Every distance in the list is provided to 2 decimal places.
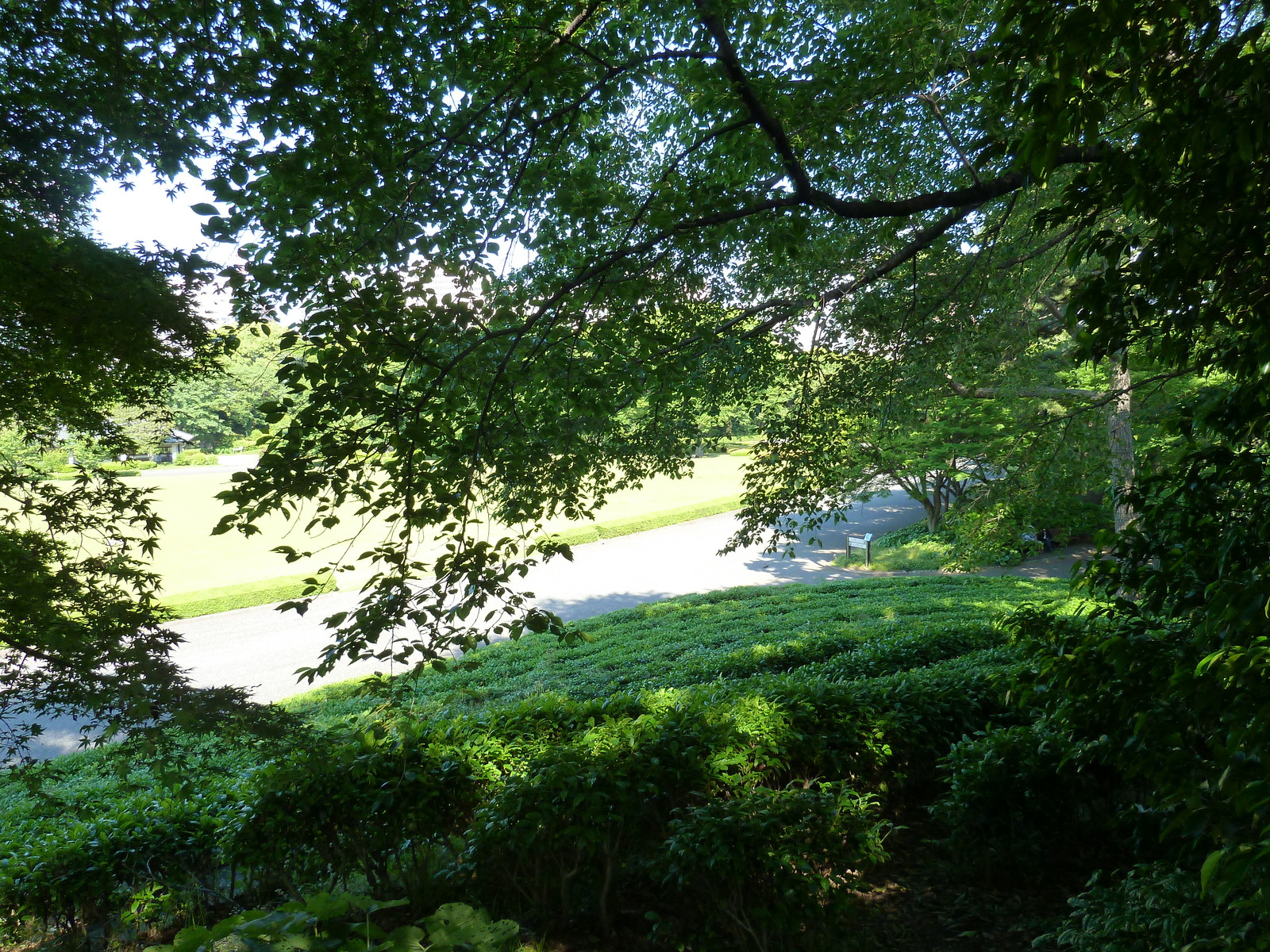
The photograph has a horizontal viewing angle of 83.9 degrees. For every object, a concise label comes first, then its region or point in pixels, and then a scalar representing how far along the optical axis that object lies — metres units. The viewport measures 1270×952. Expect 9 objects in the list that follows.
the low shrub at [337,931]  1.55
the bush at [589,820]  3.58
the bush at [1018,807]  3.96
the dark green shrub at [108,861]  4.16
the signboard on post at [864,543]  18.09
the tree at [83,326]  4.02
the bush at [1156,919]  1.99
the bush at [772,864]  3.12
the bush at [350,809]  3.91
